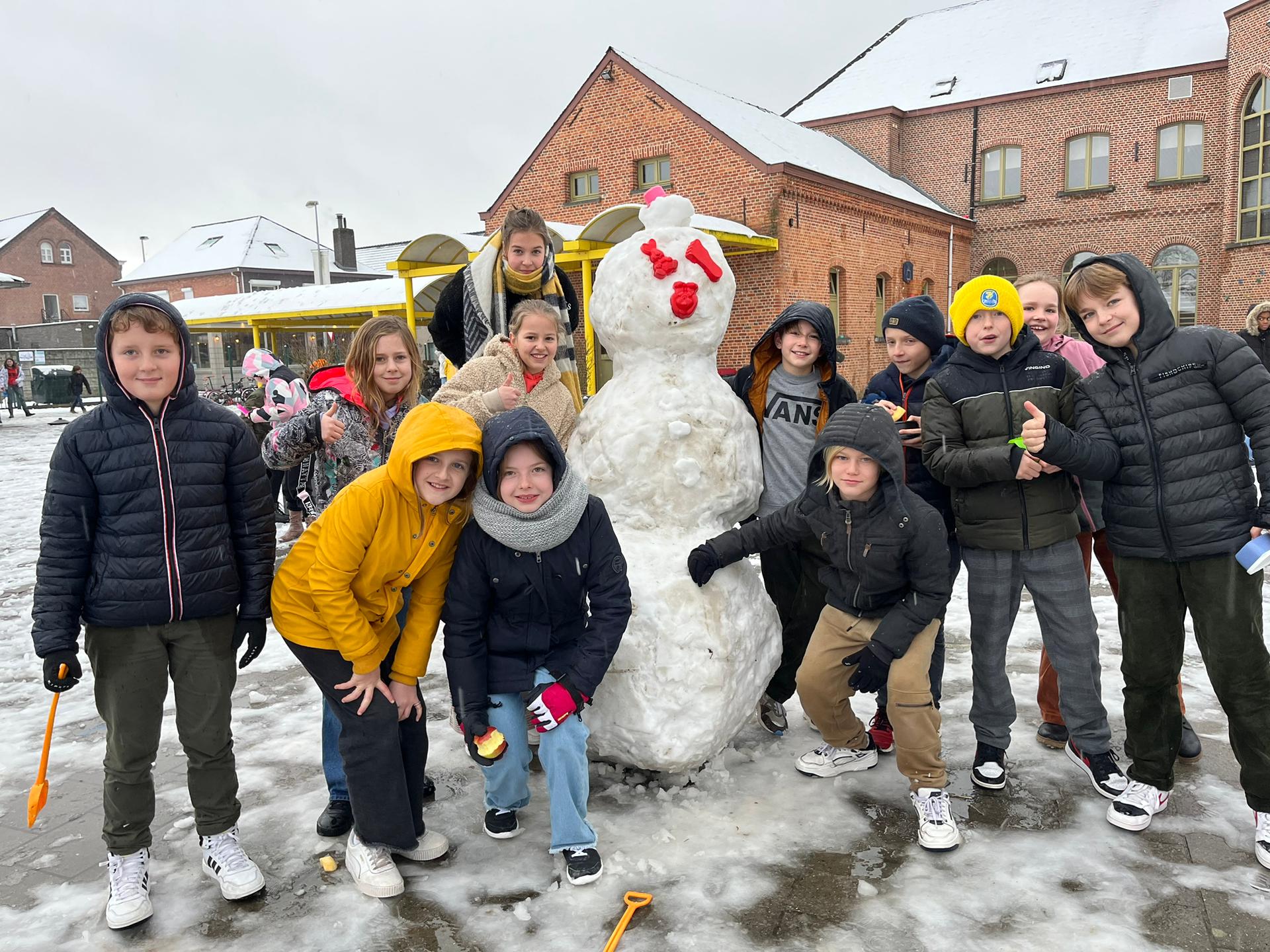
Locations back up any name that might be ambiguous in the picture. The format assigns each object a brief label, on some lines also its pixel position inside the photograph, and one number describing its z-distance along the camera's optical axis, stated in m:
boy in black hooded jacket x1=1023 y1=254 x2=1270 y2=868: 2.49
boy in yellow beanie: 2.76
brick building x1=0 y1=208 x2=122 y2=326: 41.62
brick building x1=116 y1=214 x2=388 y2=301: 33.91
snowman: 2.74
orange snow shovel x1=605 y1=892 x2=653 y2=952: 2.15
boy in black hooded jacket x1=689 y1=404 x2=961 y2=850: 2.67
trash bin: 25.25
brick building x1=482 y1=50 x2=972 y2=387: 15.16
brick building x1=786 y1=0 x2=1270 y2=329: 17.11
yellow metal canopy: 11.47
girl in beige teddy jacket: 2.70
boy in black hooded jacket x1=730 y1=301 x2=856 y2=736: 3.10
